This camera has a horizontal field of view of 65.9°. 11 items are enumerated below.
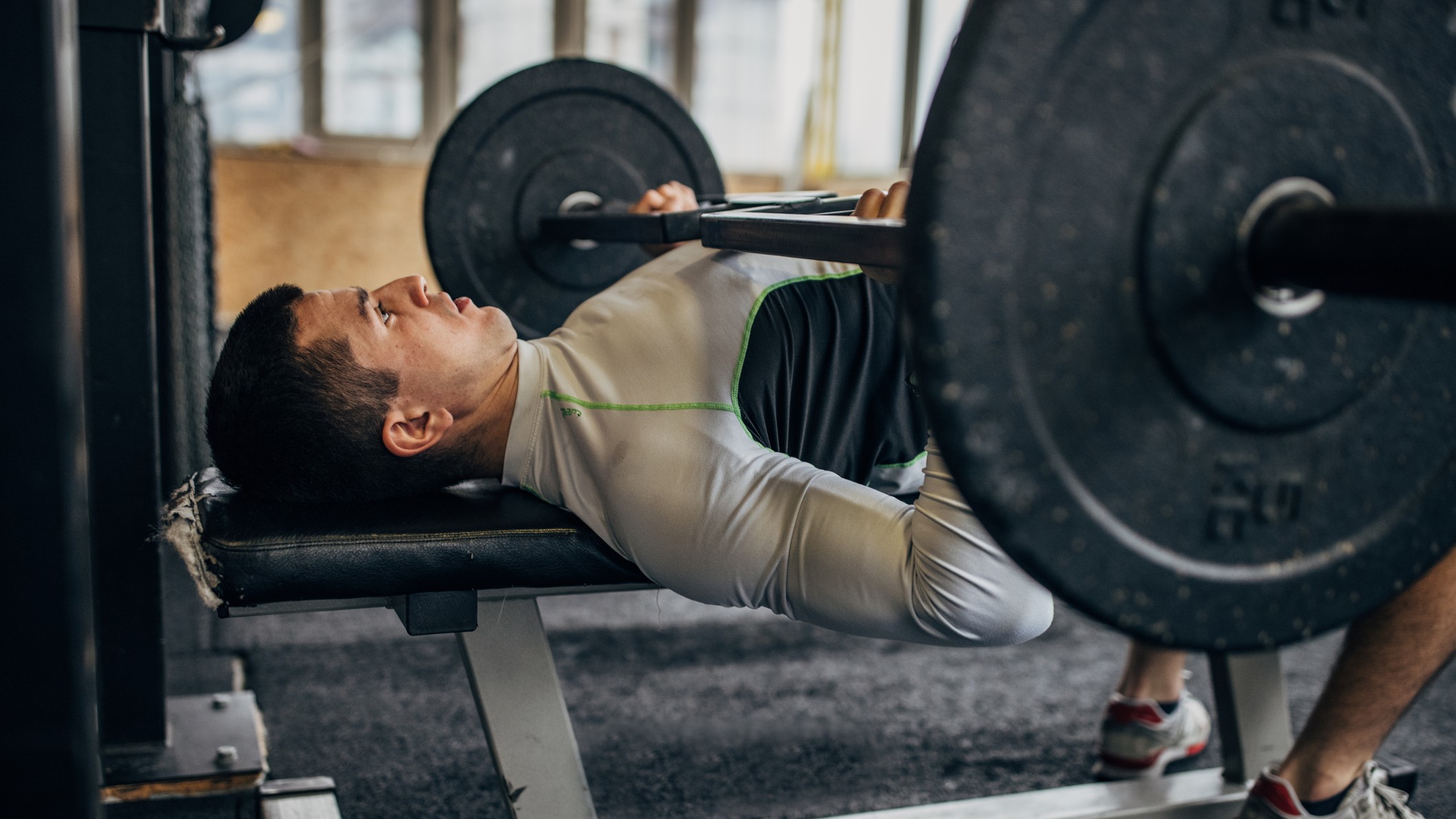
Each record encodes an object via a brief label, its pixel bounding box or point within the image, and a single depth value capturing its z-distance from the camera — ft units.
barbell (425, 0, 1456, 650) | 1.72
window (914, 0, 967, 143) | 19.53
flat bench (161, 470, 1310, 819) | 3.21
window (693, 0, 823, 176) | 18.86
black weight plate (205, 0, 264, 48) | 4.55
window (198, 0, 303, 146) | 16.47
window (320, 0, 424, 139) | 16.93
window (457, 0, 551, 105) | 17.38
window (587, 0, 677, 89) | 17.94
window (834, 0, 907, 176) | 19.10
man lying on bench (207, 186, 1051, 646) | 2.98
